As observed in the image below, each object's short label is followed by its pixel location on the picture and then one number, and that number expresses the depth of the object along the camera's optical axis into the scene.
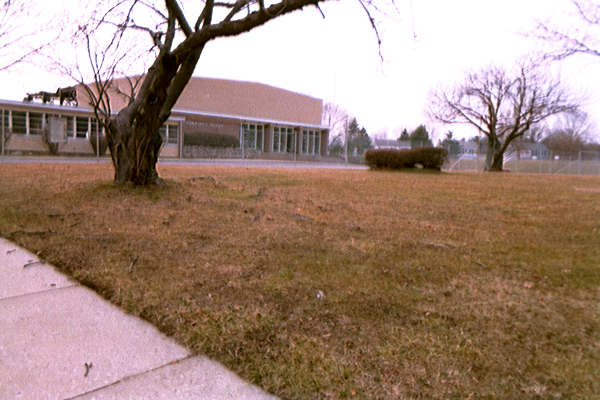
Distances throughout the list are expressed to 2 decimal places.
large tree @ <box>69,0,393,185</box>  7.62
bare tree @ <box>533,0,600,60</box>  9.45
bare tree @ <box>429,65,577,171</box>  27.62
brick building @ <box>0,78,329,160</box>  26.23
